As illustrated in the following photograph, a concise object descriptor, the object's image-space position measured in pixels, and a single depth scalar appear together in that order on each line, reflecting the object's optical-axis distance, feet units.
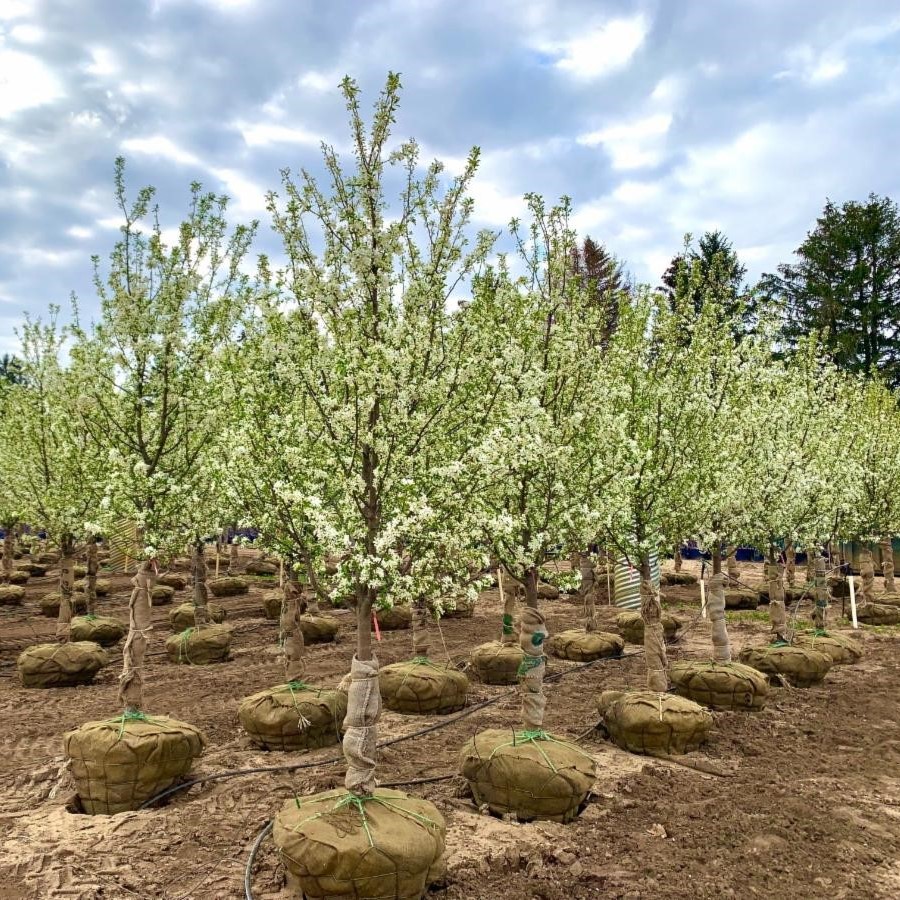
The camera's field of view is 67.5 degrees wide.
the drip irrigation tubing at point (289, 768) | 28.17
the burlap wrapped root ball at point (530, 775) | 26.22
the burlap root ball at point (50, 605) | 77.71
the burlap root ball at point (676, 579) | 103.86
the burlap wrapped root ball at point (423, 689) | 40.96
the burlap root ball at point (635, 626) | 64.34
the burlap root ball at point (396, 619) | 70.69
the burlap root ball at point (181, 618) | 68.03
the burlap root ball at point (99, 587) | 93.02
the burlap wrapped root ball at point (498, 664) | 48.24
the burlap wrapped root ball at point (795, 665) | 47.14
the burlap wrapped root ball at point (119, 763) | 26.86
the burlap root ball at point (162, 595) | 87.20
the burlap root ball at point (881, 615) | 73.67
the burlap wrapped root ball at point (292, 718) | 33.88
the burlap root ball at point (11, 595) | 83.56
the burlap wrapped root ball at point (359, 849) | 19.51
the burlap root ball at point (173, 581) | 99.50
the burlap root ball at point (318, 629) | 63.77
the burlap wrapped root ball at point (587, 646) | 55.52
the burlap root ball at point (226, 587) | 93.15
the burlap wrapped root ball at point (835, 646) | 54.24
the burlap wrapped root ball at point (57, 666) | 47.01
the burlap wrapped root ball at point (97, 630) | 60.03
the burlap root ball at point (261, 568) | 121.39
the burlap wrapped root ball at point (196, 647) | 55.16
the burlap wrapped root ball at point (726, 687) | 40.78
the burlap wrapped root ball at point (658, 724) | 33.91
